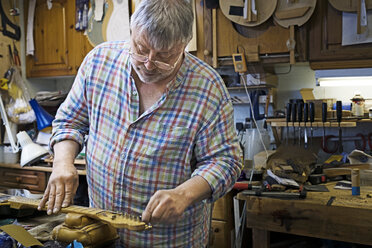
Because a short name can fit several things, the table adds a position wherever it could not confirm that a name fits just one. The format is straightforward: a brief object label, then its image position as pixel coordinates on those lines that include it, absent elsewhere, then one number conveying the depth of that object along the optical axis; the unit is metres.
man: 1.01
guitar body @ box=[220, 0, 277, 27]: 2.25
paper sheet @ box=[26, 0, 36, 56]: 3.09
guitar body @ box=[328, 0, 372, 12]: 2.04
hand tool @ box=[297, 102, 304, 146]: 2.17
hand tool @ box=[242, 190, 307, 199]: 1.72
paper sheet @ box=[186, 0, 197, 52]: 2.48
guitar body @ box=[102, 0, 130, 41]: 2.71
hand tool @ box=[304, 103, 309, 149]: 2.16
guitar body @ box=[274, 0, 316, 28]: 2.16
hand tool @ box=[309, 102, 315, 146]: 2.13
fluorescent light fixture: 2.12
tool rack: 2.07
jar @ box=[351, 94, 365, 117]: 2.26
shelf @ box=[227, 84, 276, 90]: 2.48
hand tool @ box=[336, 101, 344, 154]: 2.08
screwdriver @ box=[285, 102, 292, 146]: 2.18
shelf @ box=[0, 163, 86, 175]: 2.67
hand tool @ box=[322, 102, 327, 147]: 2.11
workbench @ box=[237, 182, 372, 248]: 1.57
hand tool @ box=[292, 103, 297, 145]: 2.17
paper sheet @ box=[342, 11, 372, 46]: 2.07
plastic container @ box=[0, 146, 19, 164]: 2.90
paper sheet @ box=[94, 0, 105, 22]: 2.79
